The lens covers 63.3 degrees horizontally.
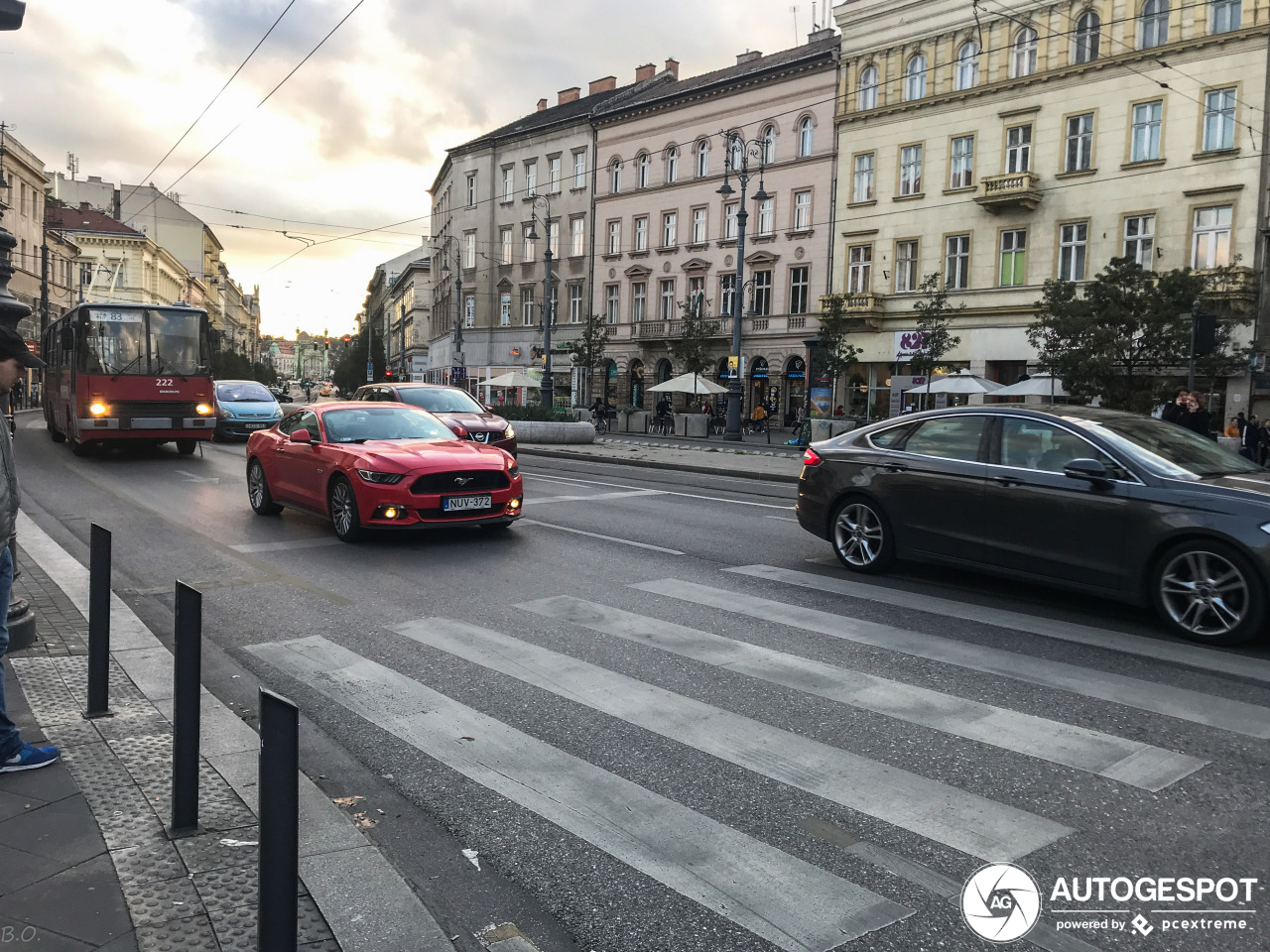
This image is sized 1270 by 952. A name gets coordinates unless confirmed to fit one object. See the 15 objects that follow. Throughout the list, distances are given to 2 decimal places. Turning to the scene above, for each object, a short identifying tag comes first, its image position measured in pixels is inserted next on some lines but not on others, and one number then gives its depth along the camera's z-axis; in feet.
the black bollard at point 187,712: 11.68
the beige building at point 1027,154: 103.45
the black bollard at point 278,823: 8.04
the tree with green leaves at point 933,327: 112.98
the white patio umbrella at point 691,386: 134.10
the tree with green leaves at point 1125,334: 80.12
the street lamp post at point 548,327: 138.35
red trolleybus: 63.82
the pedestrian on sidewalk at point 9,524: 12.85
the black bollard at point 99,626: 15.43
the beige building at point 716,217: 145.69
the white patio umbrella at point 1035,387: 98.73
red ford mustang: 32.78
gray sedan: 21.01
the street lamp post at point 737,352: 118.01
